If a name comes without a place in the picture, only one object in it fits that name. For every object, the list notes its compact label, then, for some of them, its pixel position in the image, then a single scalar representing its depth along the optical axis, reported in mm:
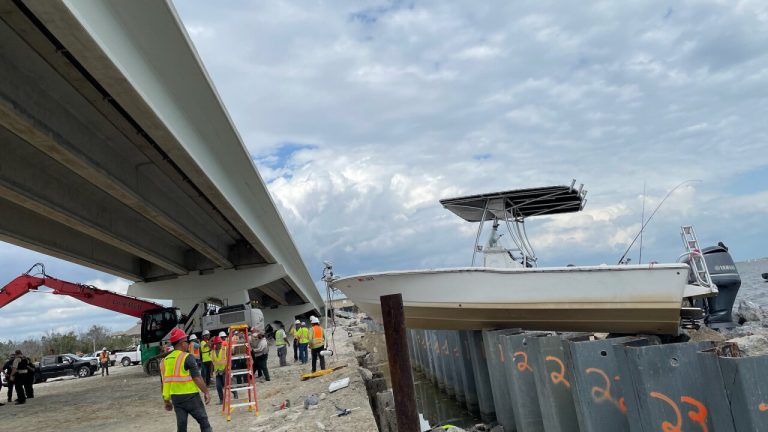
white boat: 9109
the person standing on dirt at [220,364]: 13398
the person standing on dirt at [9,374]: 18839
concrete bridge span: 8102
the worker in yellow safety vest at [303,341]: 18594
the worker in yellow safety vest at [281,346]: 20750
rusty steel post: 4875
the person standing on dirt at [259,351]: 15961
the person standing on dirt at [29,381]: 19219
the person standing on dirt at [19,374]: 18594
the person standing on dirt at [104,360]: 33125
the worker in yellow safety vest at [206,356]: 15648
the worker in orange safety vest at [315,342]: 15578
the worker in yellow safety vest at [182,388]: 7414
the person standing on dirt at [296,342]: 19806
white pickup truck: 43594
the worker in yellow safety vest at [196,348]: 15796
